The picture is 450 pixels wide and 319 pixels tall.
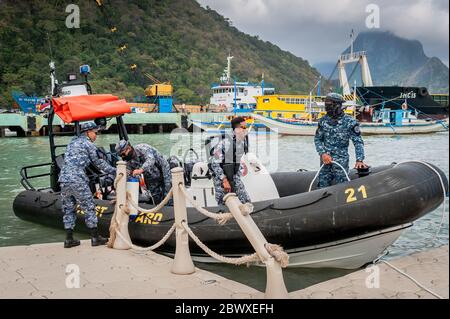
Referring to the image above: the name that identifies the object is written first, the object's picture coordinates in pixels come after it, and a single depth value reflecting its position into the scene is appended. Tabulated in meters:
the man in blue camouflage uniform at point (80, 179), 5.94
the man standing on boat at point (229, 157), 5.73
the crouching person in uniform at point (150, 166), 6.08
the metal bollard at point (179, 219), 4.74
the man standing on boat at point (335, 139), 5.67
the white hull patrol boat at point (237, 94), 51.12
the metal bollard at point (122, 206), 5.83
